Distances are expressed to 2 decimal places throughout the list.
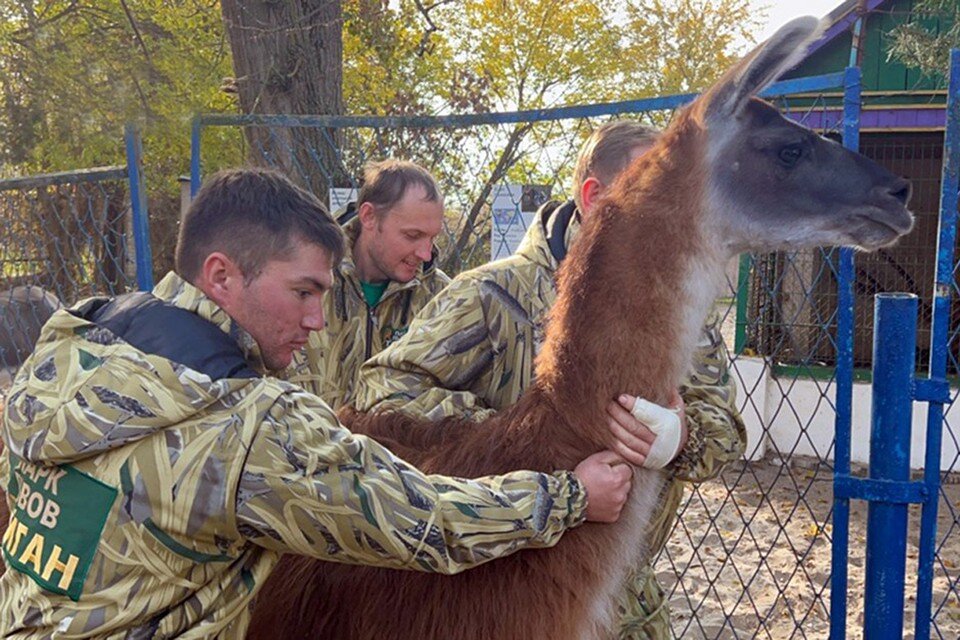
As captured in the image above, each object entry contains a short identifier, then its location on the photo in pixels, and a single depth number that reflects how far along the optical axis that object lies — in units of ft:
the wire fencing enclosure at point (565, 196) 12.47
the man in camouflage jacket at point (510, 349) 8.35
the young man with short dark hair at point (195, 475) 5.36
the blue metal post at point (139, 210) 13.69
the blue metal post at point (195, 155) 13.21
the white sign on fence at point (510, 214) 12.42
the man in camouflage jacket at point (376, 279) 11.03
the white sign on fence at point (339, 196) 13.21
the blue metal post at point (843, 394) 8.91
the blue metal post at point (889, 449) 8.11
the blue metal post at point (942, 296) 8.55
